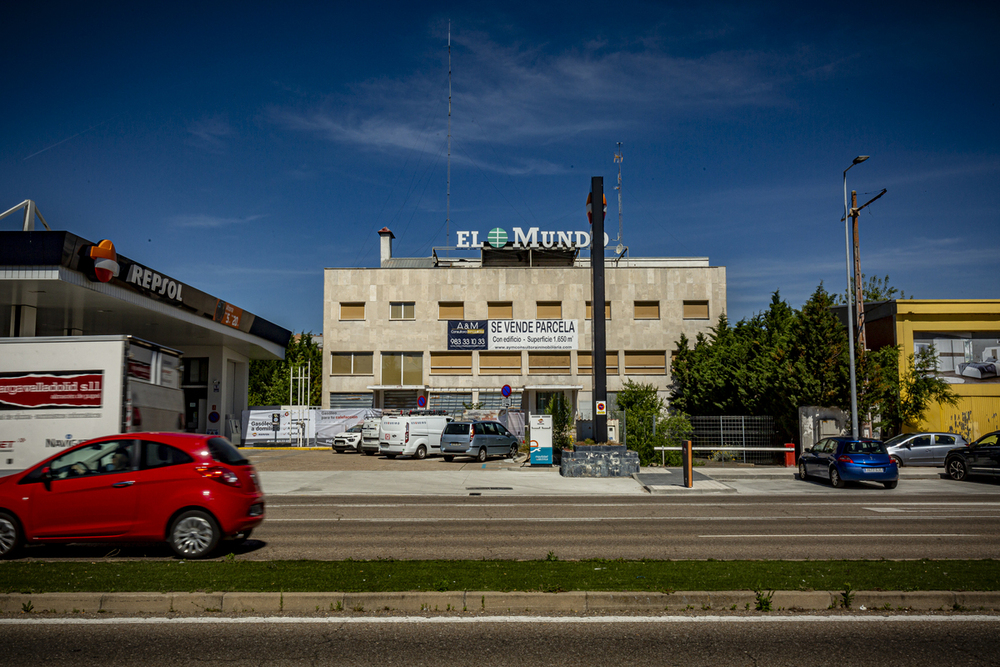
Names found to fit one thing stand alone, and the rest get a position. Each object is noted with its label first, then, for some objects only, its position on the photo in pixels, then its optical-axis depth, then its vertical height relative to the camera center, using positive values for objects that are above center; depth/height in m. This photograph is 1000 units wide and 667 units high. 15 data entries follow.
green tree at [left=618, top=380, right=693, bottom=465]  28.80 -1.46
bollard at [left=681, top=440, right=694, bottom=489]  21.34 -2.02
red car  9.74 -1.45
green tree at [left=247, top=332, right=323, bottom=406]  73.81 +2.04
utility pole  28.38 +4.20
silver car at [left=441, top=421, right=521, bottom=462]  30.92 -1.96
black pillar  26.66 +3.52
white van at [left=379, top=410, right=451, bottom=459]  32.16 -1.80
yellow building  32.88 +2.42
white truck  13.41 +0.00
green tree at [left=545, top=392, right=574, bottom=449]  31.77 -1.26
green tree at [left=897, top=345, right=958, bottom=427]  32.06 +0.23
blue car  20.84 -1.94
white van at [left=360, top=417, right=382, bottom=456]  35.25 -1.97
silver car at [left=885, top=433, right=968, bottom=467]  28.11 -2.03
